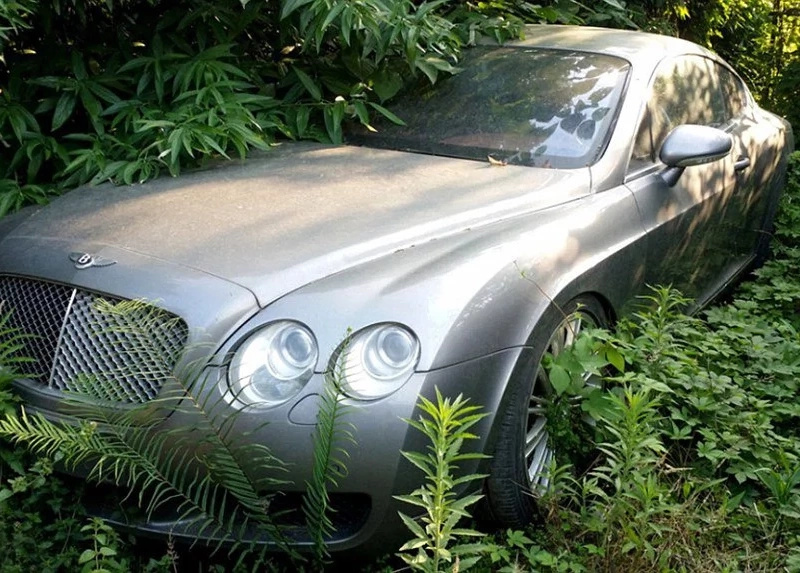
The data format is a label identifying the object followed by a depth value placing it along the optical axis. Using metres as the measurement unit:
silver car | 2.42
